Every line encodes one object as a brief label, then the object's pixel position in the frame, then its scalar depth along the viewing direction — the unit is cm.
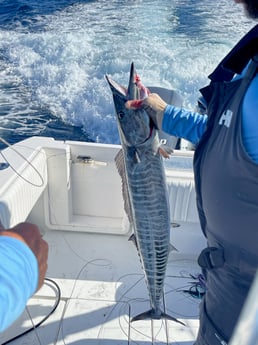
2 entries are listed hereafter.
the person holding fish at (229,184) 119
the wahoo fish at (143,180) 150
